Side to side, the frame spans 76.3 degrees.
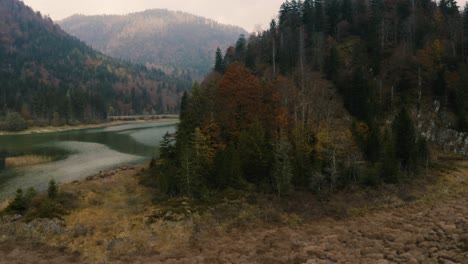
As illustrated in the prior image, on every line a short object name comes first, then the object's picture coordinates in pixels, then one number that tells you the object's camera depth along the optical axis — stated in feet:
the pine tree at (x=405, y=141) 153.02
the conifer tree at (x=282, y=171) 121.39
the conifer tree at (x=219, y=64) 341.54
